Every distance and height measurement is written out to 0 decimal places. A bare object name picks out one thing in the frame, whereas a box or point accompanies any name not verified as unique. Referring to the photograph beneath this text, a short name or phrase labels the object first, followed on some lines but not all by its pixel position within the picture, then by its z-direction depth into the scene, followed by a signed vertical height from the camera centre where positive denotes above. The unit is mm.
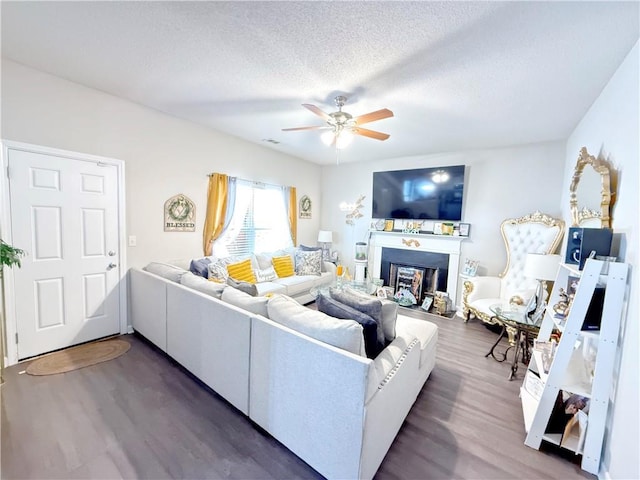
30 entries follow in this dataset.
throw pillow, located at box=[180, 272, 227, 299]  2268 -603
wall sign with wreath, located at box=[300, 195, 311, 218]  5555 +312
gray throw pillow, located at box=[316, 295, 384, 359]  1657 -611
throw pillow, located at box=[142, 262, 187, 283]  2731 -593
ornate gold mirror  1877 +336
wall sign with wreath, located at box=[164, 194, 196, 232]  3477 +32
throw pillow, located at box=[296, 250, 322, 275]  4707 -725
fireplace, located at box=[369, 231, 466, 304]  4438 -558
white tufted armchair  3516 -508
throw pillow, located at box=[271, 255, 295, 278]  4445 -761
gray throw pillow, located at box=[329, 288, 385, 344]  1761 -554
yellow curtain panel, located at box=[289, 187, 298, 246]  5195 +144
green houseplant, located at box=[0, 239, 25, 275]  1794 -306
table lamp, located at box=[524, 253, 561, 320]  2714 -408
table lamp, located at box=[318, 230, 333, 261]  5490 -329
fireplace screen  4703 -993
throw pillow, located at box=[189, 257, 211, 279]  3303 -622
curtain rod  4088 +649
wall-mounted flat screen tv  4355 +569
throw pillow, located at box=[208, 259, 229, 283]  3330 -686
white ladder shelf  1574 -900
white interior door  2453 -370
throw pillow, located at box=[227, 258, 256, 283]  3690 -740
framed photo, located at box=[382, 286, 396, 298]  4023 -1013
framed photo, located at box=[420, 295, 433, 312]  4461 -1304
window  4320 -51
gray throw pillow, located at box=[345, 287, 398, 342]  1854 -665
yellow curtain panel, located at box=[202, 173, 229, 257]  3916 +137
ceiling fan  2639 +961
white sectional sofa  1347 -970
